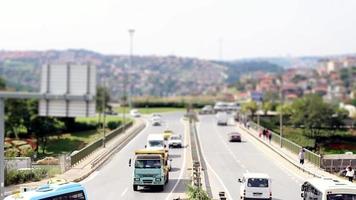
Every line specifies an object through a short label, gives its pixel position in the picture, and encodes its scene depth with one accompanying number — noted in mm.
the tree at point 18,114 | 90188
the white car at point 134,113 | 134662
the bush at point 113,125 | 106006
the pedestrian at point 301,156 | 51219
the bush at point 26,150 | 60203
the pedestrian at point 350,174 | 42594
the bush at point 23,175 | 40250
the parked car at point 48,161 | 49638
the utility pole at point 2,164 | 26712
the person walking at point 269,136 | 73688
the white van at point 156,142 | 60488
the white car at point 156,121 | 108125
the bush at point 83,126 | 102125
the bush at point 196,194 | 29528
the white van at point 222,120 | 107875
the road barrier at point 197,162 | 38938
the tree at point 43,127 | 83500
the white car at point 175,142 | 69875
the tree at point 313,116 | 94062
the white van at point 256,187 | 35438
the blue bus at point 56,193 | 27141
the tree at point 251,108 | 128738
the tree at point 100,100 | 126688
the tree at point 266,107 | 141050
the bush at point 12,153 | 51831
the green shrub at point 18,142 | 76556
